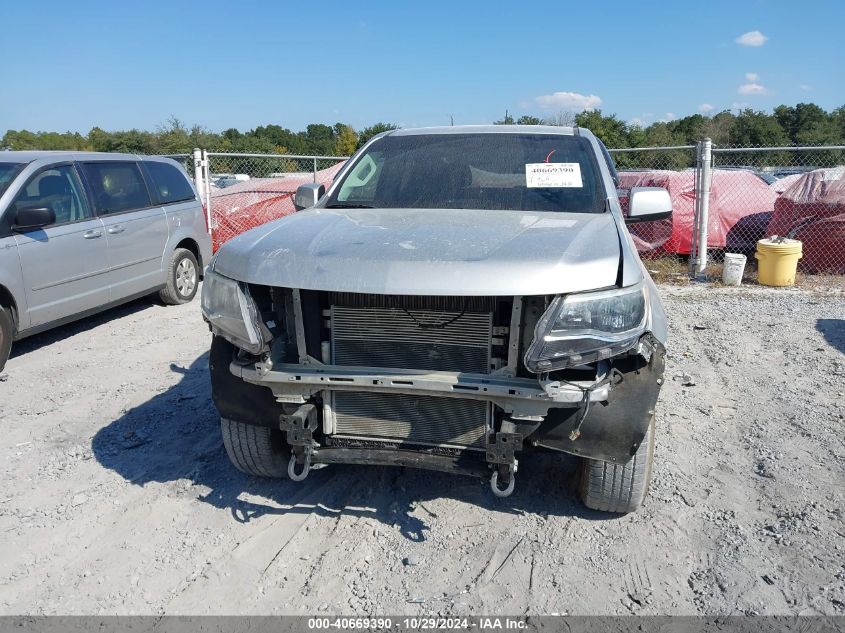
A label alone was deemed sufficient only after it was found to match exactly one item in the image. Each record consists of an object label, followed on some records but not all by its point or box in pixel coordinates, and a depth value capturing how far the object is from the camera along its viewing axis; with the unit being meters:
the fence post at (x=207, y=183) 11.02
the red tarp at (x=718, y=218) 10.59
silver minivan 5.90
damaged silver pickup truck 2.64
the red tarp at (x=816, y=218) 9.48
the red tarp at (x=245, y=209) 11.46
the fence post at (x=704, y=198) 9.51
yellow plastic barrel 8.96
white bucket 9.23
